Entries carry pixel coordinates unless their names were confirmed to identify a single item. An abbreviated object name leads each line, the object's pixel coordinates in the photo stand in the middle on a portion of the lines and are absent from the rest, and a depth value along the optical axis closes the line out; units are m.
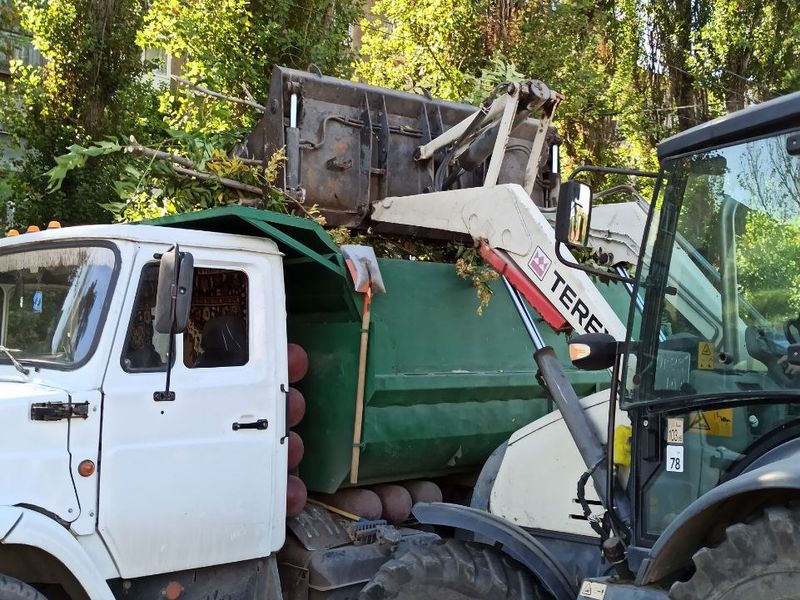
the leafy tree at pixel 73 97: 10.89
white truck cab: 3.43
